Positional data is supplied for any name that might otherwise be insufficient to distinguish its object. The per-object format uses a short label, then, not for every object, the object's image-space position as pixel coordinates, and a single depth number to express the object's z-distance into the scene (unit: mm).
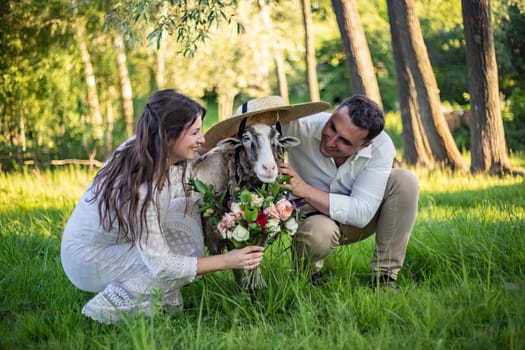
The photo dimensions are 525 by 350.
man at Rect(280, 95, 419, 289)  4062
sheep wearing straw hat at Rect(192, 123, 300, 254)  3570
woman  3465
